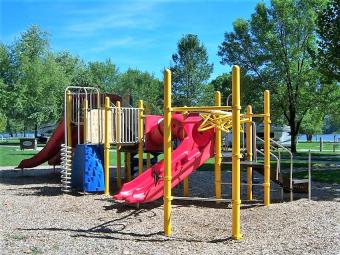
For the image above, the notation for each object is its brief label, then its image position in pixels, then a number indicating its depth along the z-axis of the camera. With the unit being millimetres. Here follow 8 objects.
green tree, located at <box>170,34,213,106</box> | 46031
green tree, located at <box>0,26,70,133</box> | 48344
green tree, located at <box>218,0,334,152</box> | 34125
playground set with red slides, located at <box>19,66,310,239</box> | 7375
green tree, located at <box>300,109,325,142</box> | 37975
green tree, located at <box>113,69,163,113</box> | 64938
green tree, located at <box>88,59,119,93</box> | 68188
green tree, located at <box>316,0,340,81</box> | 17172
